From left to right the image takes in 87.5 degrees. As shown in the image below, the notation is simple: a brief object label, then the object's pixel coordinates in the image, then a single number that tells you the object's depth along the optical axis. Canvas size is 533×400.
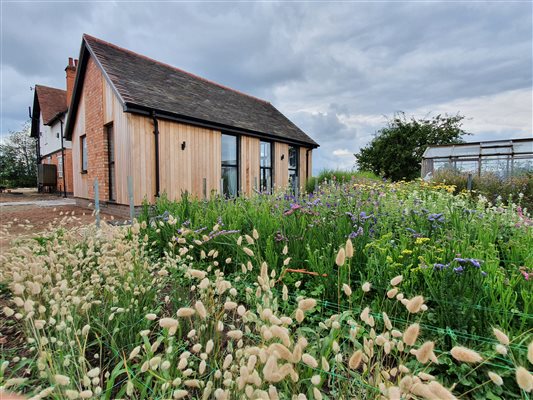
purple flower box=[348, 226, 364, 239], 2.48
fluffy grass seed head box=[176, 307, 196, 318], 0.89
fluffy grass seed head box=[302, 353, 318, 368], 0.79
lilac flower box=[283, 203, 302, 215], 3.10
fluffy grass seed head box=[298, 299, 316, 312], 0.87
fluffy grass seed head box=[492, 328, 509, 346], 0.73
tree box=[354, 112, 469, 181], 22.53
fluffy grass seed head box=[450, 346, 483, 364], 0.68
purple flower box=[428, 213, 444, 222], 2.57
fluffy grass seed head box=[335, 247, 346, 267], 1.08
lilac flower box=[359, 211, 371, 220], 2.80
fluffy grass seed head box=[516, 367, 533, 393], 0.64
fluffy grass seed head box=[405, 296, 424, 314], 0.87
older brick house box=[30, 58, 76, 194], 18.17
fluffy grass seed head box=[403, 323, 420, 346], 0.79
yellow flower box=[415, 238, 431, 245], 2.14
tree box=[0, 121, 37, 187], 24.45
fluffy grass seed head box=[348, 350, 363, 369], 0.84
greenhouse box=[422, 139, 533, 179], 14.23
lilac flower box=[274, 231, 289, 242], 2.72
